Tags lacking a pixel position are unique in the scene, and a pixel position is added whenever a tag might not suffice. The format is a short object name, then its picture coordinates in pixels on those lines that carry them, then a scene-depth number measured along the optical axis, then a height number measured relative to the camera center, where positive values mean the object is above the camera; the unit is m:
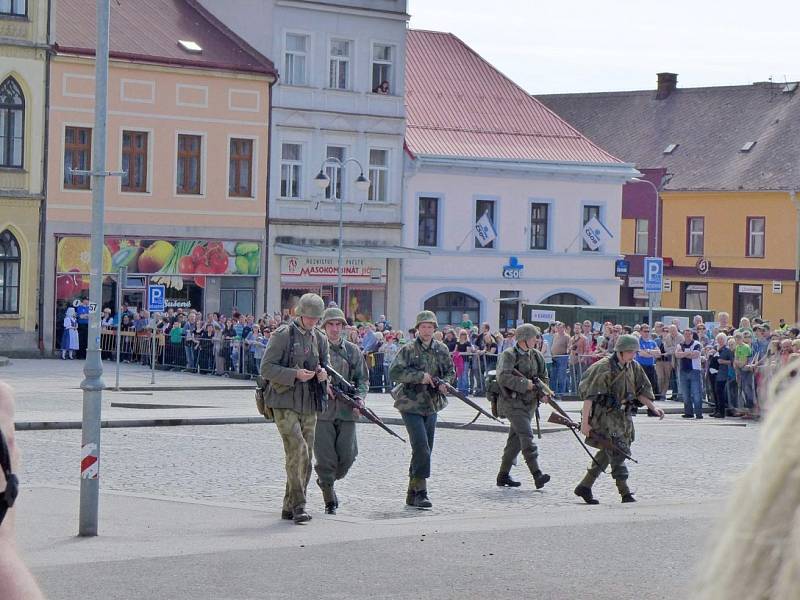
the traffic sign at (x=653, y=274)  35.12 +0.73
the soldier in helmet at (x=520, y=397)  17.16 -0.96
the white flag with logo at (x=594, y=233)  56.94 +2.51
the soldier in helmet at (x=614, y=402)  16.08 -0.91
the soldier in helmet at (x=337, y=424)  14.84 -1.12
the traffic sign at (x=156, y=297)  32.91 -0.04
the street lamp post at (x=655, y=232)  67.31 +3.08
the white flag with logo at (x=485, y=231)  53.97 +2.35
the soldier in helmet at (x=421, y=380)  15.77 -0.74
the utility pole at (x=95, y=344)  12.38 -0.41
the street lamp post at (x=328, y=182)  44.06 +3.12
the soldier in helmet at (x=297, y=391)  13.87 -0.78
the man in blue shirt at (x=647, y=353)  31.95 -0.86
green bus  41.22 -0.17
